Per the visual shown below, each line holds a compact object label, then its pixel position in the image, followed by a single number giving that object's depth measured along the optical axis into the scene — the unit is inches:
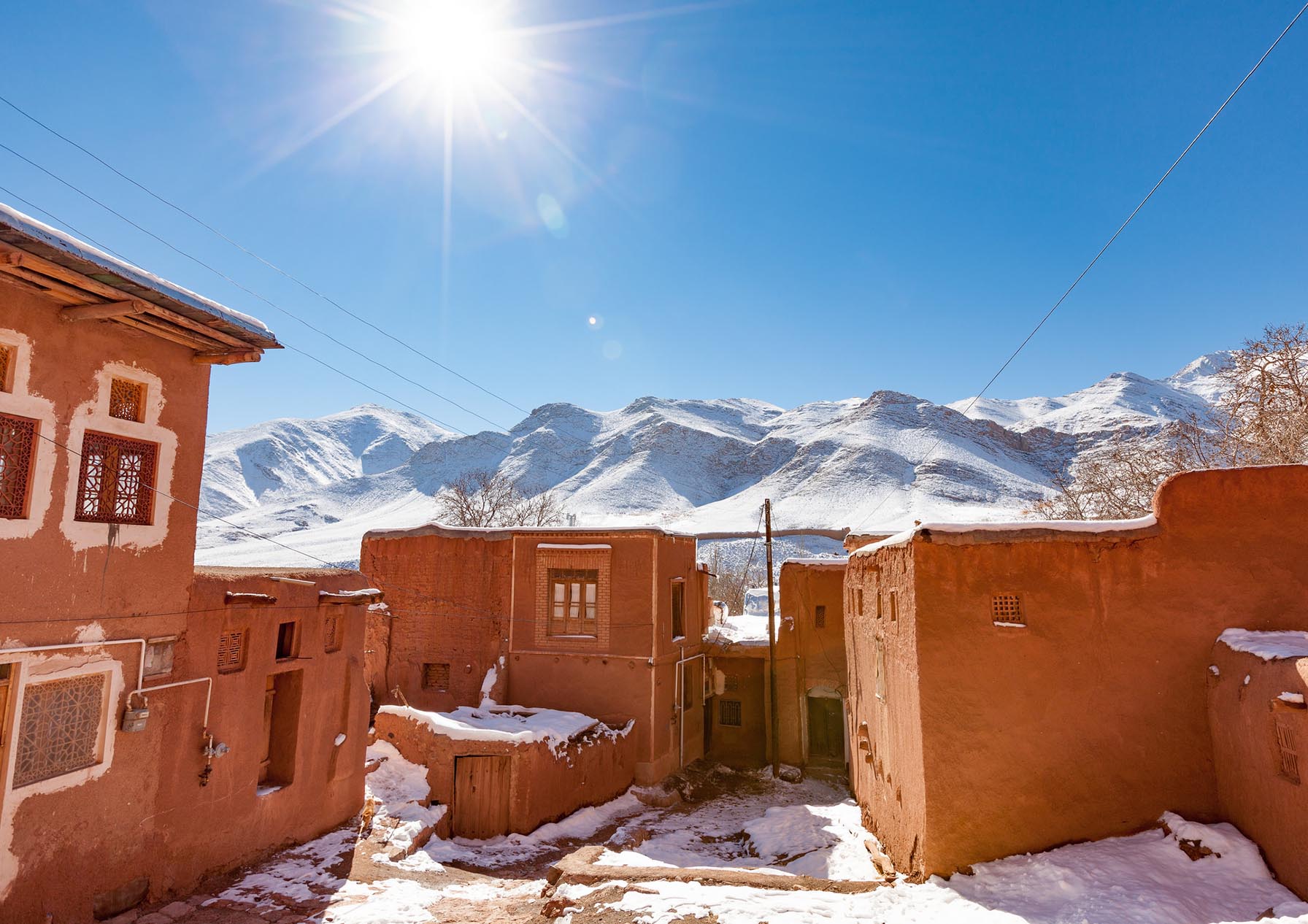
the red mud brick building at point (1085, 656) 354.0
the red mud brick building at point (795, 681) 988.6
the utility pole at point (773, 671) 917.2
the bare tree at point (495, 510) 2059.5
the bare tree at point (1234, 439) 800.9
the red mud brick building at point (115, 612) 307.0
